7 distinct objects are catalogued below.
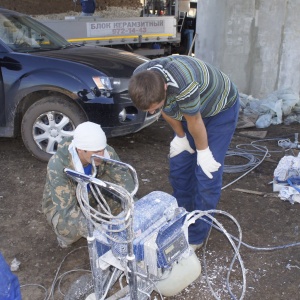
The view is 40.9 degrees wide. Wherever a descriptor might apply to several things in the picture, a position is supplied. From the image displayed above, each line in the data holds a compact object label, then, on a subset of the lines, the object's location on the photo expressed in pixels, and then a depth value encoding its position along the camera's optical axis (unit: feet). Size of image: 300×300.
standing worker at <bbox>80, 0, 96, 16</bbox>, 33.78
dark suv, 14.70
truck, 29.40
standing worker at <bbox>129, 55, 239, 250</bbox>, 7.57
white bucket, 7.75
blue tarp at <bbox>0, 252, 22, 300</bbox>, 6.60
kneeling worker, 8.24
